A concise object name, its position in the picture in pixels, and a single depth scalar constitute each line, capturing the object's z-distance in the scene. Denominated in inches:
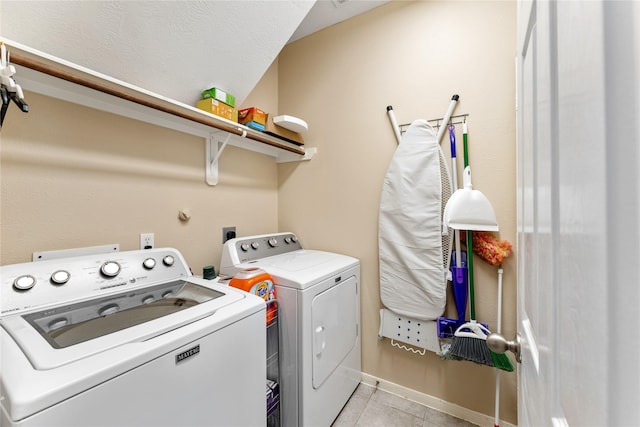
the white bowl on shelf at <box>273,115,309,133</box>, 77.0
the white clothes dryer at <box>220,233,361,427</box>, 52.8
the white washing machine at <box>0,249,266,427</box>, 22.5
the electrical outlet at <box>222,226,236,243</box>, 74.4
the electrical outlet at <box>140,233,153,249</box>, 56.4
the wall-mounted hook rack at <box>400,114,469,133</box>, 64.1
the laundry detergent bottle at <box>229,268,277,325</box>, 48.8
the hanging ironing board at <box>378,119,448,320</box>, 63.0
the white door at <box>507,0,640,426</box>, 8.6
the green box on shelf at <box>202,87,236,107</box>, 61.7
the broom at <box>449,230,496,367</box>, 54.4
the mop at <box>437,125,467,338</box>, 61.1
